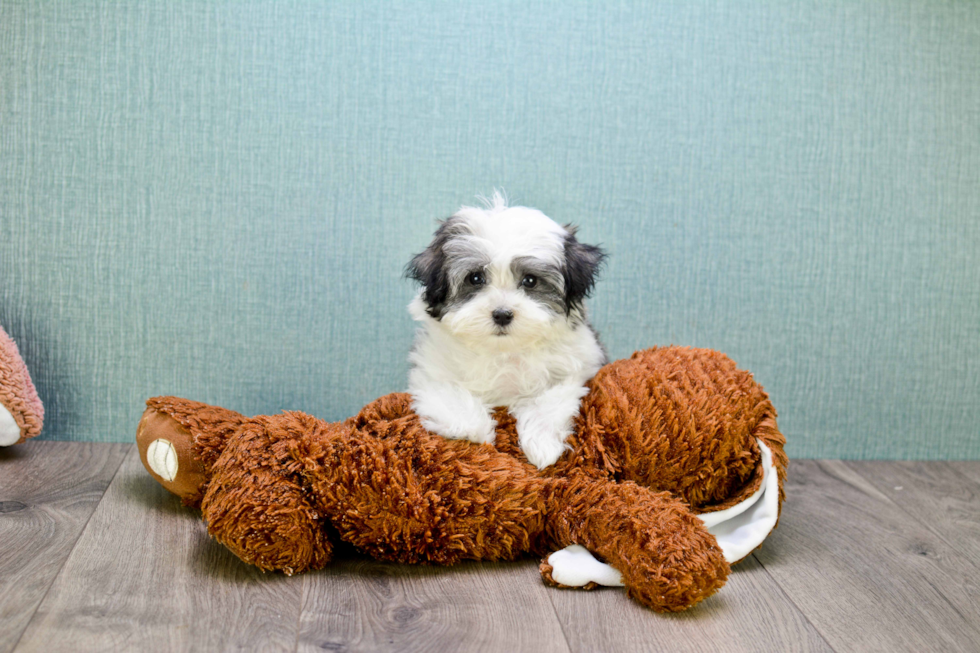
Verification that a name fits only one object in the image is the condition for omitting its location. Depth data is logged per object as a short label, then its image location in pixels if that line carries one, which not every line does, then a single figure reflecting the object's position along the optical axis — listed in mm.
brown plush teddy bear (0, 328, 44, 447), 798
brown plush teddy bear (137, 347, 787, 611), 595
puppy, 644
